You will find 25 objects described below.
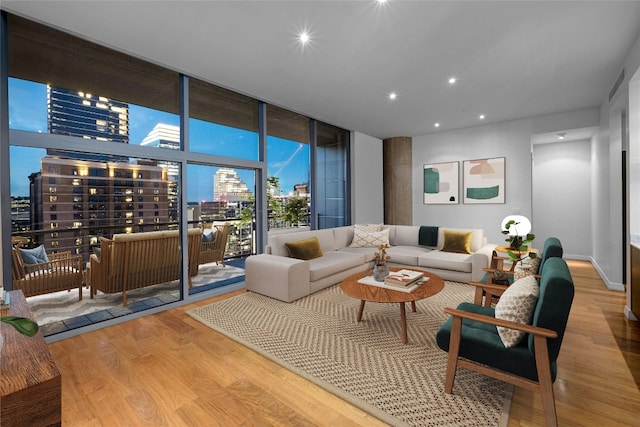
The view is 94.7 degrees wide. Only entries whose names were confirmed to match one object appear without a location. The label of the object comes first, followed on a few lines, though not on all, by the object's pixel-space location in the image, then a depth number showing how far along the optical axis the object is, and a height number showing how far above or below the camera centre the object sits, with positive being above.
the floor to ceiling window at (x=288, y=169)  4.91 +0.77
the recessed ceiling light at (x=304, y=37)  2.77 +1.68
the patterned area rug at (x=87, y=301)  2.91 -0.97
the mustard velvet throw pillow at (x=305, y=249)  4.14 -0.52
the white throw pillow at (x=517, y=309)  1.71 -0.58
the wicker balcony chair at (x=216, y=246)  4.23 -0.50
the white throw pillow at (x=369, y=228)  5.37 -0.29
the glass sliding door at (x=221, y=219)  3.94 -0.10
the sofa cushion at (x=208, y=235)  4.12 -0.32
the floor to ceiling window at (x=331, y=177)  5.84 +0.74
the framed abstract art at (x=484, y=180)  5.81 +0.64
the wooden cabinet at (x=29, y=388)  0.91 -0.56
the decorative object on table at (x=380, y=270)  3.08 -0.61
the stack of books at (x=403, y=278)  2.82 -0.65
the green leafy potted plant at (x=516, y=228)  3.80 -0.22
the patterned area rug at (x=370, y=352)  1.77 -1.15
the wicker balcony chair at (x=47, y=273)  2.61 -0.58
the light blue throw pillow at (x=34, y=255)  2.65 -0.38
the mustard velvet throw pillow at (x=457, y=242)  4.62 -0.48
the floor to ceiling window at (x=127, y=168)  2.68 +0.52
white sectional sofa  3.65 -0.69
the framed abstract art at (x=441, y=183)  6.35 +0.65
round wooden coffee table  2.57 -0.74
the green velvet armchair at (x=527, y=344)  1.54 -0.78
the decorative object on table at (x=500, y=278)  2.66 -0.61
